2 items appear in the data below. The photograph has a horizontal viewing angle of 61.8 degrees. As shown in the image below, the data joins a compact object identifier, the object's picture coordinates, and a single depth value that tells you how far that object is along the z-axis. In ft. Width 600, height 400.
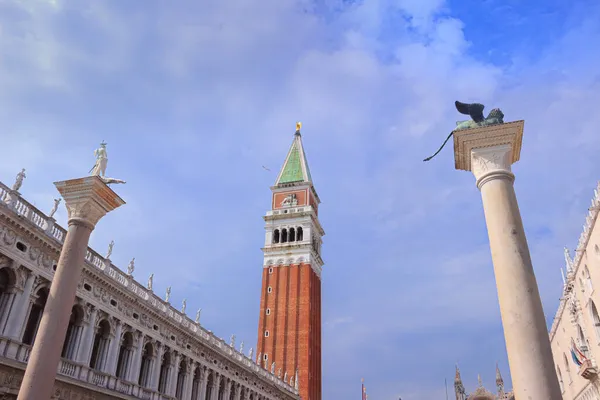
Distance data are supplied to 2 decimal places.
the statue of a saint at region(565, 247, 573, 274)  97.39
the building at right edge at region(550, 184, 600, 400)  79.00
